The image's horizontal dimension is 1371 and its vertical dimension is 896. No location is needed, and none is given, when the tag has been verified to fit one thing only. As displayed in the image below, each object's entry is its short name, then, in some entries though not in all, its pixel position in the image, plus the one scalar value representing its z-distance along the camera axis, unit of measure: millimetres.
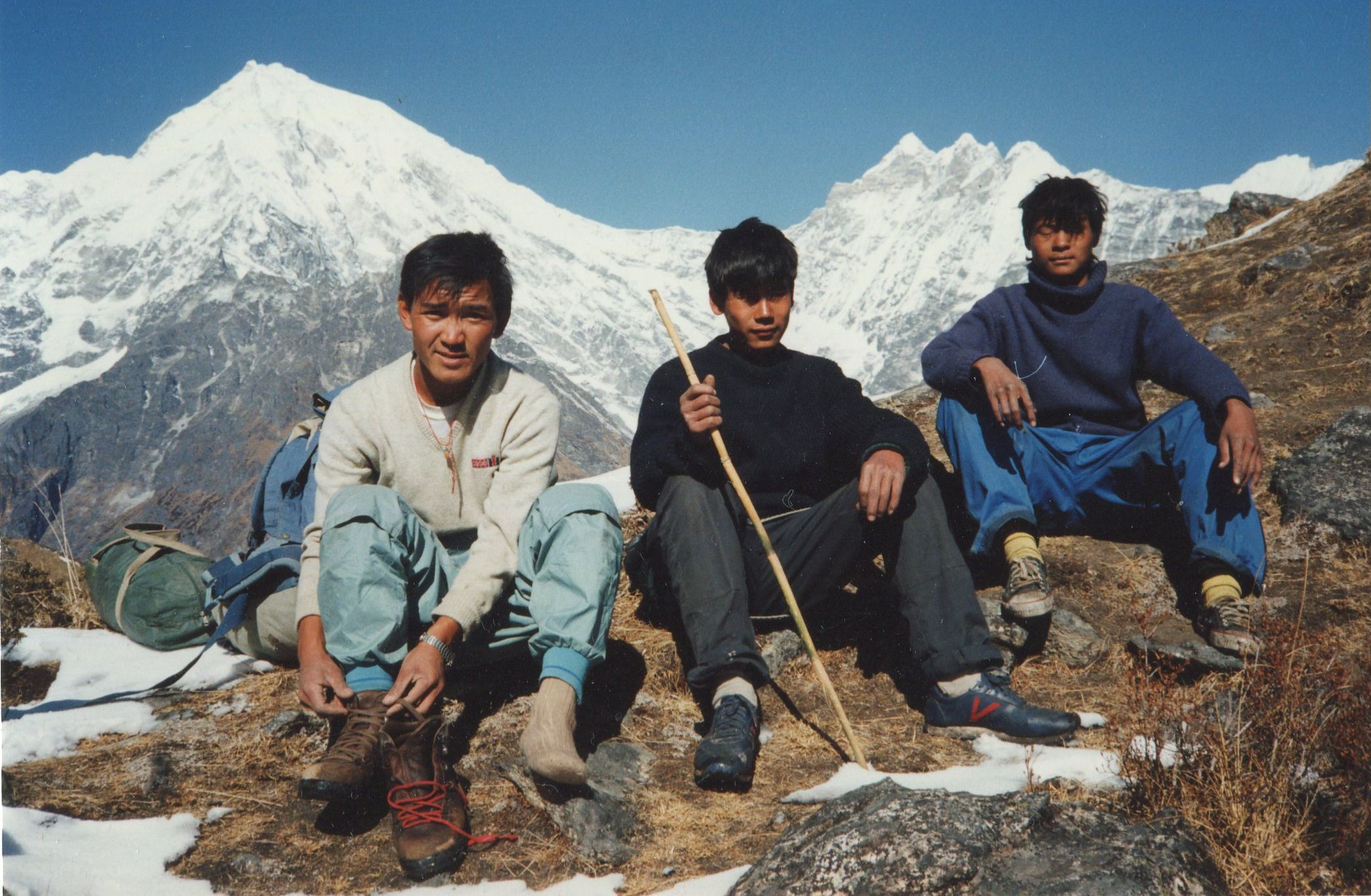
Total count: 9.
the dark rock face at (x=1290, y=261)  10219
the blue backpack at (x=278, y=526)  4219
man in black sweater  3445
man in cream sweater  2920
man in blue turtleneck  3957
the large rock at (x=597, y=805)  2846
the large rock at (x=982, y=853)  2027
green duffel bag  4750
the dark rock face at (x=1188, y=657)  3680
